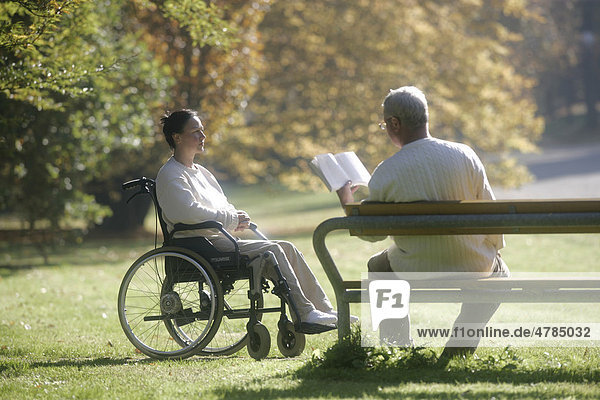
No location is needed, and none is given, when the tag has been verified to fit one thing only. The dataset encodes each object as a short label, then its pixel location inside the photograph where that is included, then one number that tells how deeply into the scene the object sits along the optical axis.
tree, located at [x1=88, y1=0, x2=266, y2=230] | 33.31
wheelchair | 11.12
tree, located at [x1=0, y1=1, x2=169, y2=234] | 27.23
